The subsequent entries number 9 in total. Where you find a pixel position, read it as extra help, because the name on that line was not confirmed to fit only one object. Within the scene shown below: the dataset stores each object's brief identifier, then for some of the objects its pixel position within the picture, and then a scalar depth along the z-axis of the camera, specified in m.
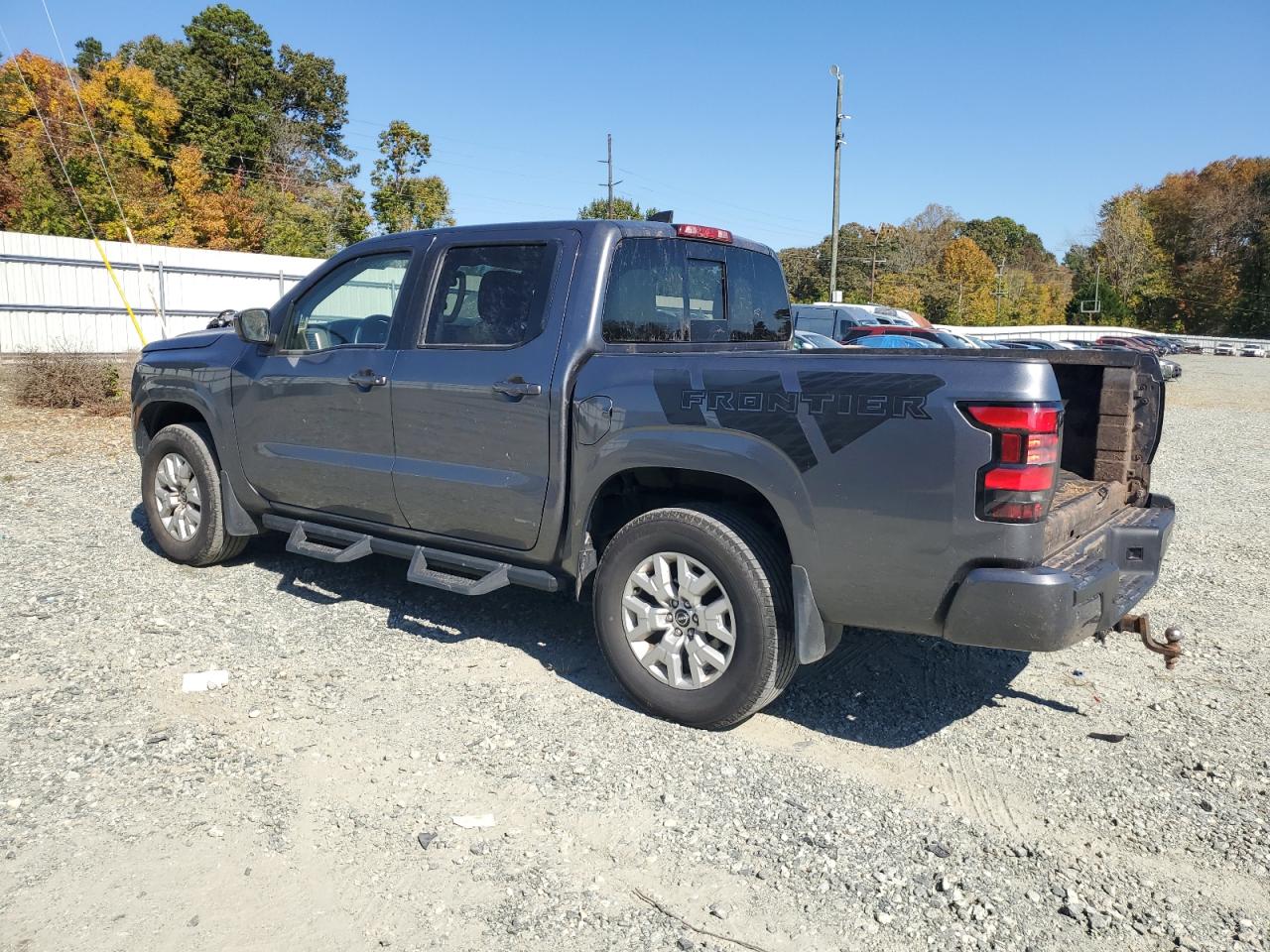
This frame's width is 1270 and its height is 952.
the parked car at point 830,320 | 23.72
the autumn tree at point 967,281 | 65.25
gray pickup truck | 3.37
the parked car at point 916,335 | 20.94
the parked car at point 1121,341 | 39.31
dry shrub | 13.41
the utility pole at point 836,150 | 35.00
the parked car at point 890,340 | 17.39
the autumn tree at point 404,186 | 43.75
